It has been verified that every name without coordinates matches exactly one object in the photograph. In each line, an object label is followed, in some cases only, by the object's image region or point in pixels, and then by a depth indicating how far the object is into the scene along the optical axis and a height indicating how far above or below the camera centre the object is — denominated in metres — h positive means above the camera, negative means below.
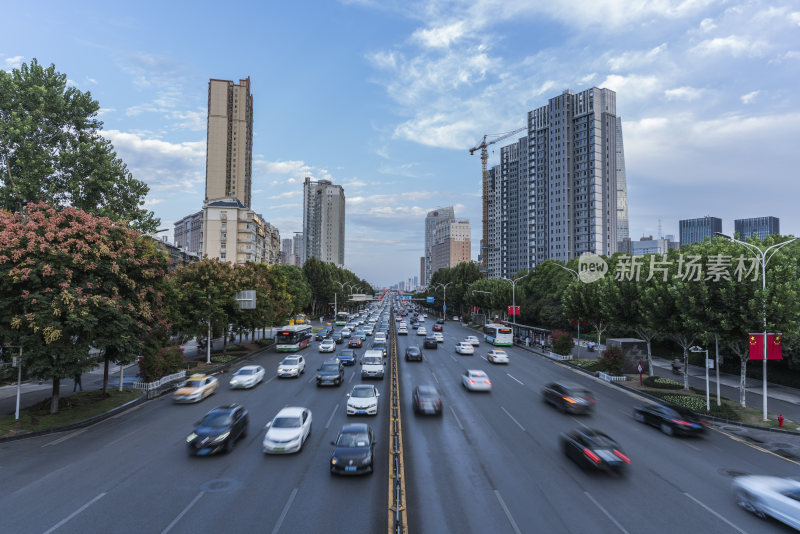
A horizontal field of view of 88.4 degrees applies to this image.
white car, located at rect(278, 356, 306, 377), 34.03 -7.07
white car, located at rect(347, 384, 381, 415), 22.52 -6.54
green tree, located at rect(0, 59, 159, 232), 29.00 +9.47
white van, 32.21 -6.62
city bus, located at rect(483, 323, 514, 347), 58.56 -7.24
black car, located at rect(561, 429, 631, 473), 15.23 -6.29
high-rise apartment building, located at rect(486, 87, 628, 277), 137.12 +38.55
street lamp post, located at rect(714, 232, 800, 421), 22.96 +1.94
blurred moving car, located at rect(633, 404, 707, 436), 20.58 -6.86
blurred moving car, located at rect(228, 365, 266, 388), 30.41 -7.18
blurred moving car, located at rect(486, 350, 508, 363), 42.41 -7.39
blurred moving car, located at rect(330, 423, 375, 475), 14.82 -6.23
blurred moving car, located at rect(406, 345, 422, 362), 42.12 -7.19
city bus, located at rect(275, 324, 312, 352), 51.66 -7.19
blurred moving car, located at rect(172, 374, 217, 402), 26.86 -7.24
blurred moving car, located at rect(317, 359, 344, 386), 30.28 -6.80
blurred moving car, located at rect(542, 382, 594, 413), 23.95 -6.67
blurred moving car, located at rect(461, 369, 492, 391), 29.06 -6.85
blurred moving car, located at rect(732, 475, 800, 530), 11.90 -6.28
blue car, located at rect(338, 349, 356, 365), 39.88 -7.24
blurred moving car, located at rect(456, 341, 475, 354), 48.62 -7.52
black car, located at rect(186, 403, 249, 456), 17.14 -6.45
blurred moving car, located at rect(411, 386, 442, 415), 22.83 -6.58
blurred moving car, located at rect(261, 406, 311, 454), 17.08 -6.39
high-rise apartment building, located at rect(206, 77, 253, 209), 159.12 +56.46
